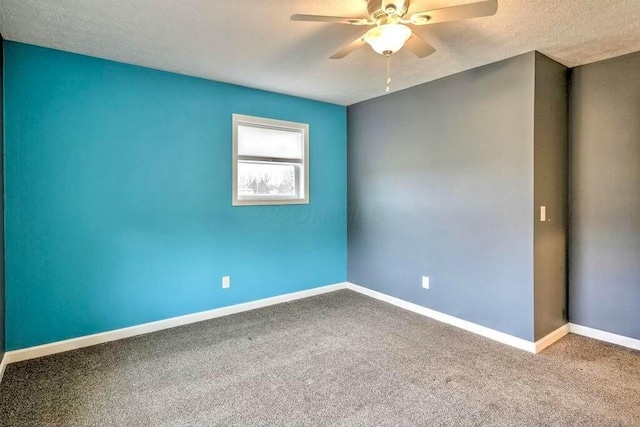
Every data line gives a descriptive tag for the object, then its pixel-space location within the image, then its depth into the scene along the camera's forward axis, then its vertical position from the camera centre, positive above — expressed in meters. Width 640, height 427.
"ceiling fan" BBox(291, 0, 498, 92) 1.70 +1.02
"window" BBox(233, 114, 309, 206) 3.75 +0.60
